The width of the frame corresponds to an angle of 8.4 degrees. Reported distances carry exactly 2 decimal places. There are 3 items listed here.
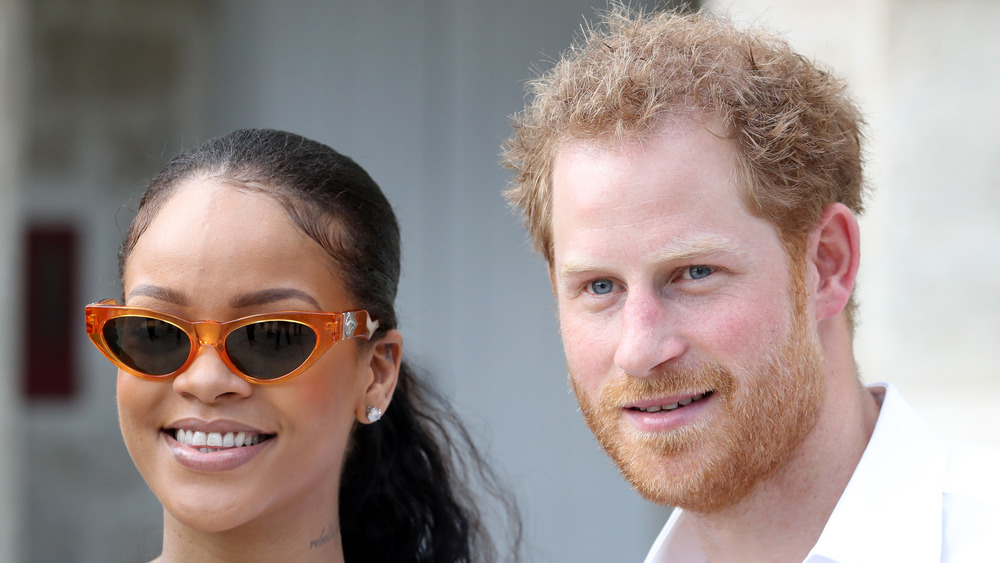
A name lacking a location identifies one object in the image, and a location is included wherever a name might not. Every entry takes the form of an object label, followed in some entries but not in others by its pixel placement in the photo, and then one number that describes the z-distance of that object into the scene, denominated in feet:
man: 12.29
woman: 12.41
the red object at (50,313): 15.96
